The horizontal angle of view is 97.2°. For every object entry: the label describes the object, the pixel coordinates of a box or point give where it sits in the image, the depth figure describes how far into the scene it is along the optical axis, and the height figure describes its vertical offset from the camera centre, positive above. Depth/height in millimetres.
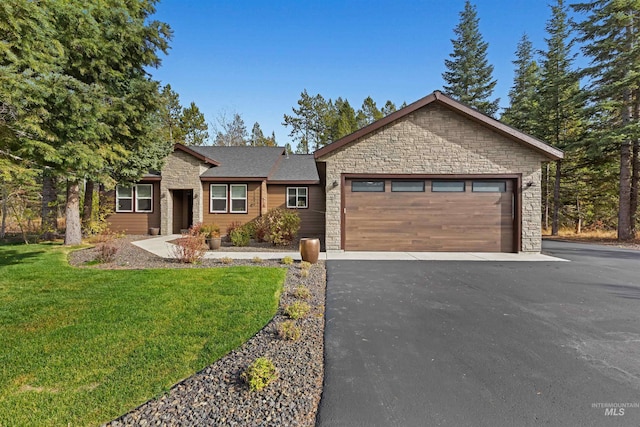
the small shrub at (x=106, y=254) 7957 -1176
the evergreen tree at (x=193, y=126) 31453 +9811
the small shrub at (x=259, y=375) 2455 -1449
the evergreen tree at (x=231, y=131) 33594 +9837
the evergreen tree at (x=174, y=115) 29875 +10756
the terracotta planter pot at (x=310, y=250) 7926 -1061
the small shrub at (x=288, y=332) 3426 -1464
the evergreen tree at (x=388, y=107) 36469 +13614
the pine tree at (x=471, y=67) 25812 +13387
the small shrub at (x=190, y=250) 7773 -1045
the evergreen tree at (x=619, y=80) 13023 +6531
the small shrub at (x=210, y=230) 11599 -776
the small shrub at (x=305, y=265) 7171 -1374
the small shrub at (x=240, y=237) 11906 -1052
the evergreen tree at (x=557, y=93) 17016 +7402
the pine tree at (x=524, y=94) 19172 +10675
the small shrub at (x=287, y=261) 7833 -1356
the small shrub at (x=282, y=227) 11508 -605
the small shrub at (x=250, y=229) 12375 -731
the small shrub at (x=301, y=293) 4973 -1439
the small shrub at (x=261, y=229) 12270 -735
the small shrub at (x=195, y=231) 9755 -651
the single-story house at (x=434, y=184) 9648 +999
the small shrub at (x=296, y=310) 4077 -1436
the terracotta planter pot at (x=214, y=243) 11219 -1217
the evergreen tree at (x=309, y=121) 35438 +11770
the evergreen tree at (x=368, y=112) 34594 +12369
